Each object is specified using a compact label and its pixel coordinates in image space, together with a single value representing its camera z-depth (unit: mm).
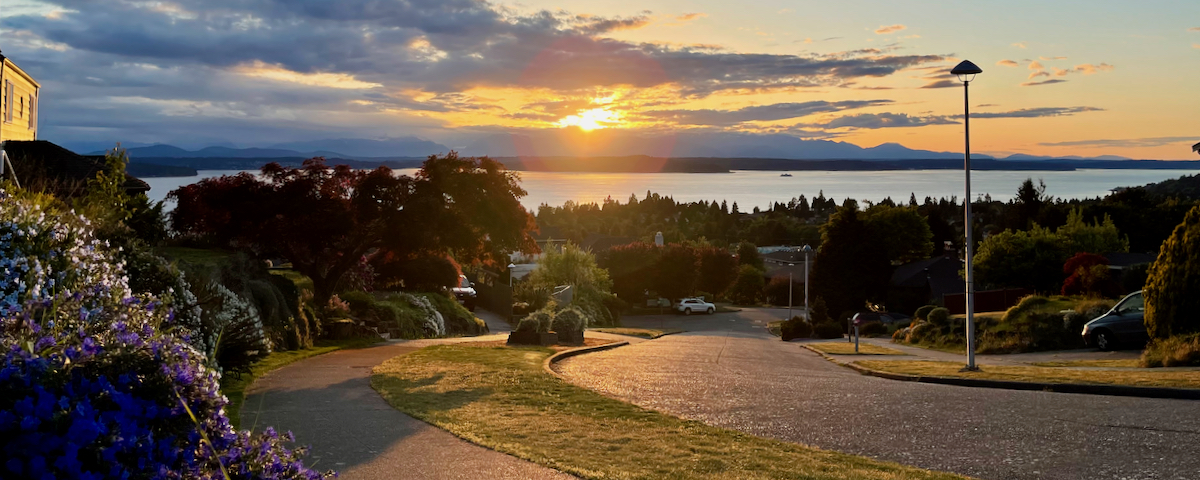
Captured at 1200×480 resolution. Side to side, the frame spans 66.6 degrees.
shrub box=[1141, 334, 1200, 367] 18000
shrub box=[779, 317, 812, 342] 46438
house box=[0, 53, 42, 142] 28750
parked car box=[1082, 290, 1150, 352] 23156
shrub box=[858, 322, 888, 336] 47344
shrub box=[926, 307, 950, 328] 35031
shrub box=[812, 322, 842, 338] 47594
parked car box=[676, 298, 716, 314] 72938
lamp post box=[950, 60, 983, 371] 19208
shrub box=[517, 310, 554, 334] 23847
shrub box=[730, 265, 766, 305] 91438
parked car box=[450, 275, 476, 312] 45812
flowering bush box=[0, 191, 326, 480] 3439
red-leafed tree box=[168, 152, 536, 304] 22469
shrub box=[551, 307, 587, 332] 25141
